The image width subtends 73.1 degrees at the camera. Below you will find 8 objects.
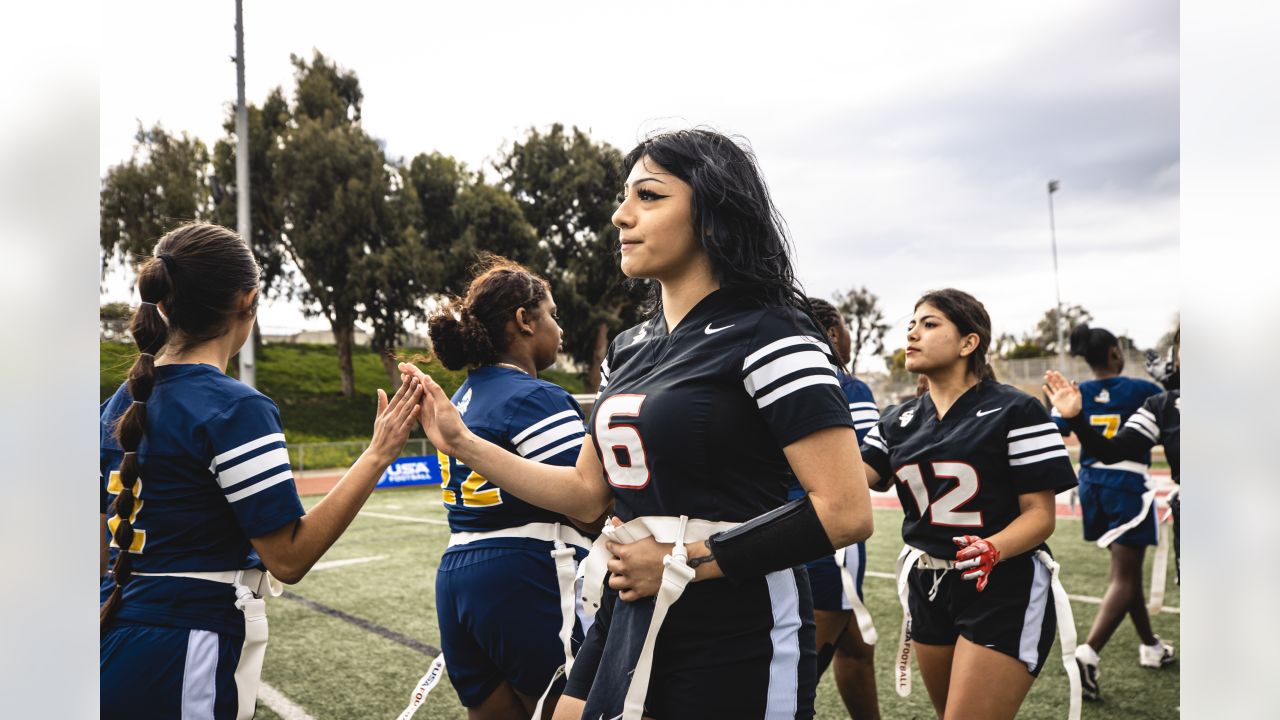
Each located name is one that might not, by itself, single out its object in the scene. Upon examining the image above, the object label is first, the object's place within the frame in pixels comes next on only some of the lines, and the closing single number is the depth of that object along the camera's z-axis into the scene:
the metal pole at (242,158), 14.98
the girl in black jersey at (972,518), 2.99
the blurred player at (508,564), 3.10
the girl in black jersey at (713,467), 1.81
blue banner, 18.86
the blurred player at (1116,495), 5.54
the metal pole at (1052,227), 40.88
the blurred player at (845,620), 4.23
